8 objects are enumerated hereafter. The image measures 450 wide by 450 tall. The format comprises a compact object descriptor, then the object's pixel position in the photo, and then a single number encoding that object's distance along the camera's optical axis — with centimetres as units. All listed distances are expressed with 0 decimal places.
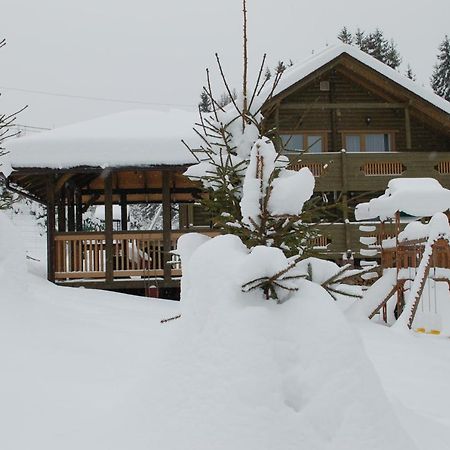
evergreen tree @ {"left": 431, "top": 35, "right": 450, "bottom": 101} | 4662
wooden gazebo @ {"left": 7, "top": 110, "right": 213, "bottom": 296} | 1213
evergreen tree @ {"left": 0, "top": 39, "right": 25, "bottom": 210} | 870
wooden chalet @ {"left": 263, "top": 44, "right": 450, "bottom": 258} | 1689
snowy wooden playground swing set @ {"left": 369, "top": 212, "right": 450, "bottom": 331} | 1039
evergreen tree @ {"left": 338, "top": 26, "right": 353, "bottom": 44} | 5792
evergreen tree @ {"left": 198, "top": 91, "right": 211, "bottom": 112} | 5569
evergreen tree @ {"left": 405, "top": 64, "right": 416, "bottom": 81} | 5446
